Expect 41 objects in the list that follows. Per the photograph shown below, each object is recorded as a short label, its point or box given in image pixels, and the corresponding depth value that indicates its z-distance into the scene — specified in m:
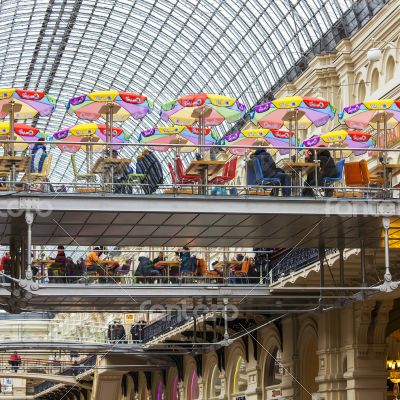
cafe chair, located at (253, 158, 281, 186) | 28.59
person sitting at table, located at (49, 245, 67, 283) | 36.97
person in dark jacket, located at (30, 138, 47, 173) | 29.02
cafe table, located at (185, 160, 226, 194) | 28.68
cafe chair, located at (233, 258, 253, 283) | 39.59
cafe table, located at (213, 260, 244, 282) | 38.50
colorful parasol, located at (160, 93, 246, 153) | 33.28
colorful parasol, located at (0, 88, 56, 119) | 31.72
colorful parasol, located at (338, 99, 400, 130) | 32.09
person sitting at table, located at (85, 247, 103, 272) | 37.78
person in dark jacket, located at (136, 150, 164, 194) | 29.64
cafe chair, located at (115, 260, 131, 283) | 38.31
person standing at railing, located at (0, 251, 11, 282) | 36.00
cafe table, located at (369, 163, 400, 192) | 28.99
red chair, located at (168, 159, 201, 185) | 29.20
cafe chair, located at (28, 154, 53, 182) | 28.52
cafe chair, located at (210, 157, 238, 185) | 29.61
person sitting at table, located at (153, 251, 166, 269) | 37.91
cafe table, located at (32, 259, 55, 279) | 36.97
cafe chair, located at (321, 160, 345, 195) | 28.81
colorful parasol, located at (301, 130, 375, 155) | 33.94
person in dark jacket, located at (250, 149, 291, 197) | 28.64
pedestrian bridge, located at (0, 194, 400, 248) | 27.89
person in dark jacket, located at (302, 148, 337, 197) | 29.00
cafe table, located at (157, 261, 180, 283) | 37.56
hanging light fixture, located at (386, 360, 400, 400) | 40.94
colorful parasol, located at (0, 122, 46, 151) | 35.47
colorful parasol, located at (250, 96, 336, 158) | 32.94
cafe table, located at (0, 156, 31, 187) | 27.75
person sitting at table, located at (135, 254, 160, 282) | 38.16
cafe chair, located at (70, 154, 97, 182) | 31.16
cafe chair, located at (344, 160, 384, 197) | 29.14
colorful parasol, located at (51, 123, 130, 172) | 35.47
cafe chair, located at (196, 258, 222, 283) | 38.34
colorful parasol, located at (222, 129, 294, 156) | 37.22
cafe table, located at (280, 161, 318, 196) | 28.61
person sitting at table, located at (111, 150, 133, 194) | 28.55
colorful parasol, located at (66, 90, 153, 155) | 33.41
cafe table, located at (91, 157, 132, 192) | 28.23
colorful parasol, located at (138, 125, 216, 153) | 37.88
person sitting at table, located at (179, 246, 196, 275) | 37.62
